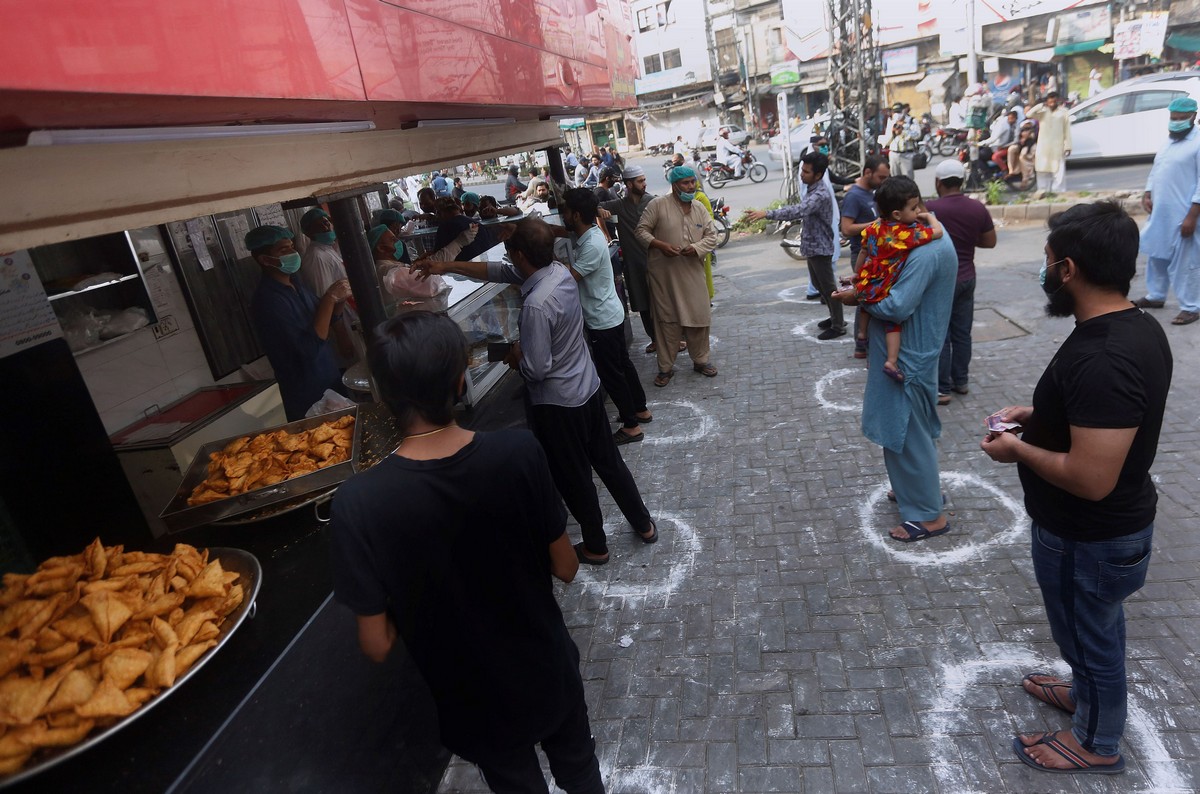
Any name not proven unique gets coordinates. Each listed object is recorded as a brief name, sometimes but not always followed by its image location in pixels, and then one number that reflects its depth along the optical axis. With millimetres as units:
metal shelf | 4185
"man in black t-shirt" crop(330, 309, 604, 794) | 1680
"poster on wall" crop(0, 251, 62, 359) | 3705
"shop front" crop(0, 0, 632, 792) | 1451
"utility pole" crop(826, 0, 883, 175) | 12938
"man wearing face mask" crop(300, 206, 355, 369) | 5379
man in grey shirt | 3609
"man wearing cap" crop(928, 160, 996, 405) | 5070
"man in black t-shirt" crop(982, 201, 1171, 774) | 1959
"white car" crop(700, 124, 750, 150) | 27462
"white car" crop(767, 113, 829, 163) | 19584
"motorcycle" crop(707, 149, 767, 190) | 22547
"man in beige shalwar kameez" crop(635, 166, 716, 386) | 6141
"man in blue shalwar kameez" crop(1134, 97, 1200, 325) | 5730
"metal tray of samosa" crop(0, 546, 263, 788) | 1738
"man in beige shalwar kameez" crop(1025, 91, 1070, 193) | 12484
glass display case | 5441
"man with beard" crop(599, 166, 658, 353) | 7027
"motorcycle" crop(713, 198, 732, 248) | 13024
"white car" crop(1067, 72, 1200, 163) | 13469
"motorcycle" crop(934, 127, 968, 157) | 19686
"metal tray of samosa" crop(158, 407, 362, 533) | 2949
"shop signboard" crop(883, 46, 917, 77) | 30688
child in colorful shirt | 3395
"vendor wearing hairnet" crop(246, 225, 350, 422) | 4184
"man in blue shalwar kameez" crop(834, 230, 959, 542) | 3379
